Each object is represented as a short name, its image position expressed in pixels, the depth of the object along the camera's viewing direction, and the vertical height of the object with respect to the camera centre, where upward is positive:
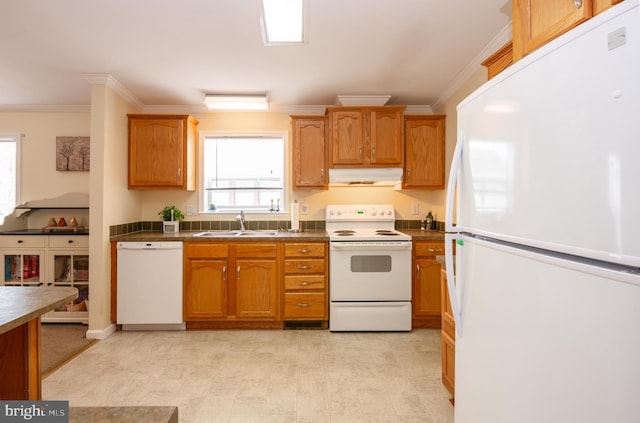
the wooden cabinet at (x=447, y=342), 1.93 -0.78
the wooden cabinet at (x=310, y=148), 3.58 +0.71
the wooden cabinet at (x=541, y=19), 1.10 +0.72
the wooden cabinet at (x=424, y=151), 3.59 +0.68
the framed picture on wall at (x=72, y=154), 3.95 +0.71
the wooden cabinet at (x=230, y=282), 3.25 -0.69
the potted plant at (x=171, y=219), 3.76 -0.08
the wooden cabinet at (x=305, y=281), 3.24 -0.68
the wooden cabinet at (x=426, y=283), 3.28 -0.71
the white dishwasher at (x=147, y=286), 3.19 -0.72
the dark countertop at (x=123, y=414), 0.92 -0.58
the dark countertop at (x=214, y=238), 3.20 -0.25
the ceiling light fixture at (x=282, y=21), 1.50 +0.93
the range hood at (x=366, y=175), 3.52 +0.40
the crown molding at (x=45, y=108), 3.90 +1.25
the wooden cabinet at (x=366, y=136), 3.48 +0.82
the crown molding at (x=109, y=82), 3.01 +1.24
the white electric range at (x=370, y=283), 3.18 -0.69
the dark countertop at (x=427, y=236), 3.28 -0.24
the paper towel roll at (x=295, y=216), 3.73 -0.04
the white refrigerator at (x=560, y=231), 0.58 -0.04
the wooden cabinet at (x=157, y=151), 3.53 +0.67
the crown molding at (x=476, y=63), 2.32 +1.26
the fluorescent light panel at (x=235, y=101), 3.40 +1.17
